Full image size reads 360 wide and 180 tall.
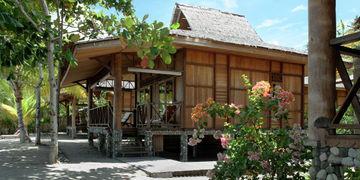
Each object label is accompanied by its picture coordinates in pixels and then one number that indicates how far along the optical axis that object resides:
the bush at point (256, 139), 6.04
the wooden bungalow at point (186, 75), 12.83
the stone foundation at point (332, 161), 4.80
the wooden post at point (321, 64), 5.36
